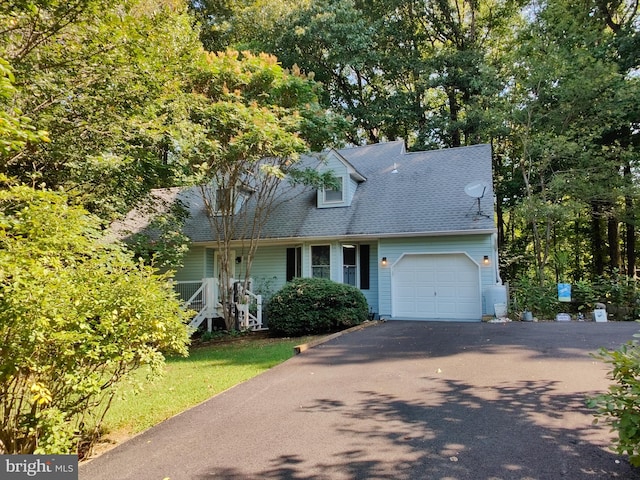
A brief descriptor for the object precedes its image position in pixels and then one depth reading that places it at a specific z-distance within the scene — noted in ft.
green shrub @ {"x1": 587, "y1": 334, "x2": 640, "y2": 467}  8.74
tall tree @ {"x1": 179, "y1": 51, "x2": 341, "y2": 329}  32.63
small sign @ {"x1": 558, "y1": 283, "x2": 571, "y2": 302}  38.17
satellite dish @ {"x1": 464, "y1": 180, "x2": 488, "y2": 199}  38.87
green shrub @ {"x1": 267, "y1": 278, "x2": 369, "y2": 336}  34.47
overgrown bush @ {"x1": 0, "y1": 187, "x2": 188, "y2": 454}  10.15
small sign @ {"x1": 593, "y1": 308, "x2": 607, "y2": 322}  36.14
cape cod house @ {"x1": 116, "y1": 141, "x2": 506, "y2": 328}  39.88
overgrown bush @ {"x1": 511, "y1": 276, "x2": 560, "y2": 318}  38.58
